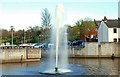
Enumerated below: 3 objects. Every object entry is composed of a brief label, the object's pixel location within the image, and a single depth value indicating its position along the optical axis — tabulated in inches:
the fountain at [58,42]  583.9
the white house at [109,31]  1333.3
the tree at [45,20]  1596.8
